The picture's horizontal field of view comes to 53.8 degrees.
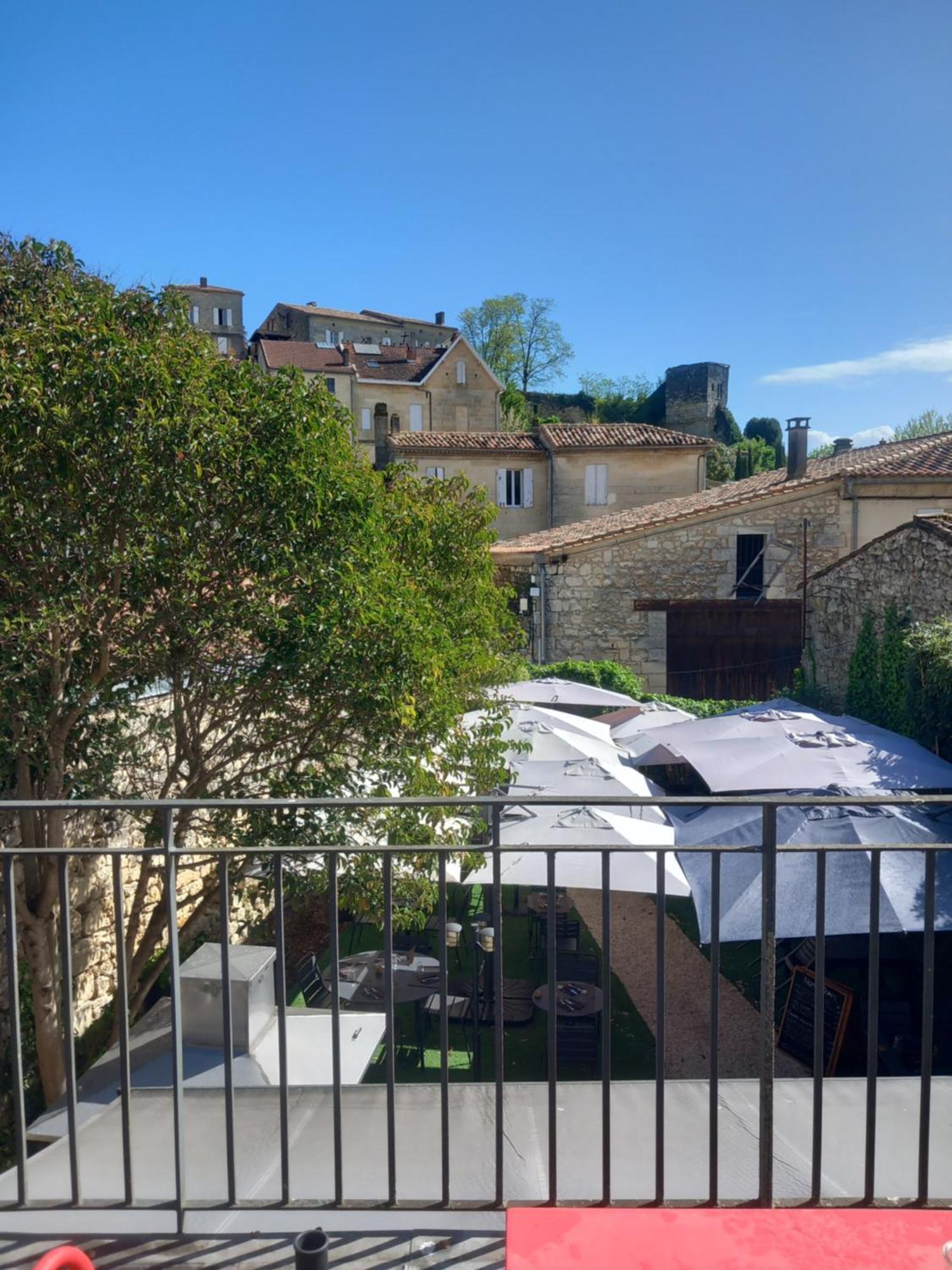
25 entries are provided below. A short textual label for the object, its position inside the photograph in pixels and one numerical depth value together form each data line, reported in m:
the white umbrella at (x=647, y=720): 15.05
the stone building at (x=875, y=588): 12.70
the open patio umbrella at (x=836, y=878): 7.20
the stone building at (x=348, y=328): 61.62
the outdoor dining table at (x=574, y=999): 8.09
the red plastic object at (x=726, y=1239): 2.16
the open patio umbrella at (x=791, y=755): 9.82
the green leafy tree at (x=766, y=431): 56.97
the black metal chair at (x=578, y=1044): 7.70
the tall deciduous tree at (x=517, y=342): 57.94
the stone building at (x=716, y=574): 21.56
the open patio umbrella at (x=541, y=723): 13.12
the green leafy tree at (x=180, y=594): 5.06
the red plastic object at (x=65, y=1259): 2.01
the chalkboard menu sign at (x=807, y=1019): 7.62
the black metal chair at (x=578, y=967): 8.78
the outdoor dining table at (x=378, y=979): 8.49
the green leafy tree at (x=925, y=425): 55.00
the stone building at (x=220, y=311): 64.81
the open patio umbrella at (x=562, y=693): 16.28
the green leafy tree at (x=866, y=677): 14.76
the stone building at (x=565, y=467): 32.22
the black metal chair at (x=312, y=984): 8.63
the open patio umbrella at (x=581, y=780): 10.90
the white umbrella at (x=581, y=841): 8.30
